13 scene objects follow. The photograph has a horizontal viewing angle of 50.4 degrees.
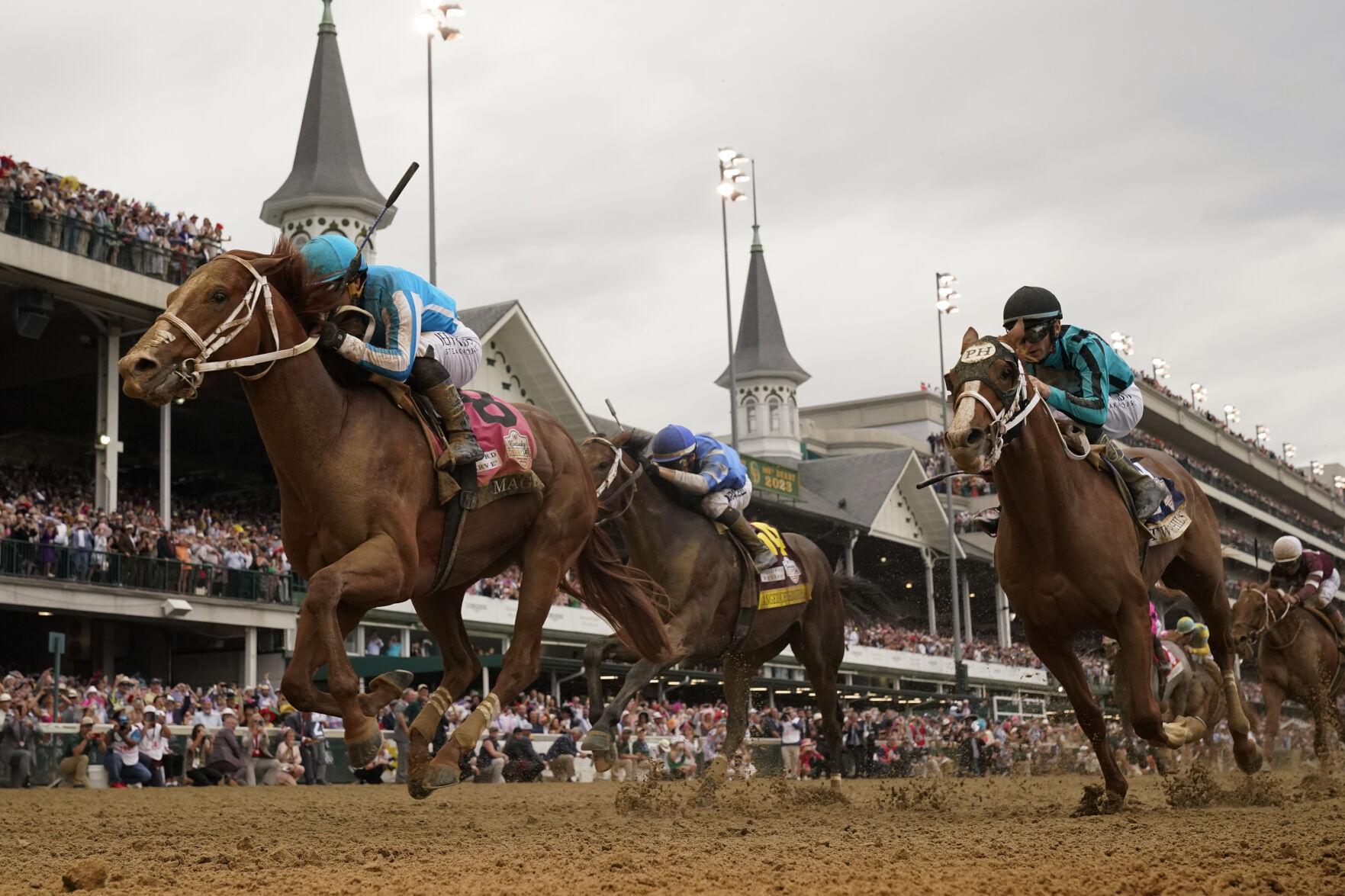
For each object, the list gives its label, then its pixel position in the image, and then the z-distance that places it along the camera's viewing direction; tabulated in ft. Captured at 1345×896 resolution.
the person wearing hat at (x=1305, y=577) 45.29
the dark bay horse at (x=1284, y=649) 44.60
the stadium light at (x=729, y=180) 105.91
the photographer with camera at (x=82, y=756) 52.37
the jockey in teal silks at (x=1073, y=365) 26.96
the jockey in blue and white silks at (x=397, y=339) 23.03
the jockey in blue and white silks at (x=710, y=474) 35.19
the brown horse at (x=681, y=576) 34.22
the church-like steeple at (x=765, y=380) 213.25
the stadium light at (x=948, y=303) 132.16
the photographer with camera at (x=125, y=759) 52.95
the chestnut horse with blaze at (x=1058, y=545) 24.16
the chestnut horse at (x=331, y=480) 20.49
